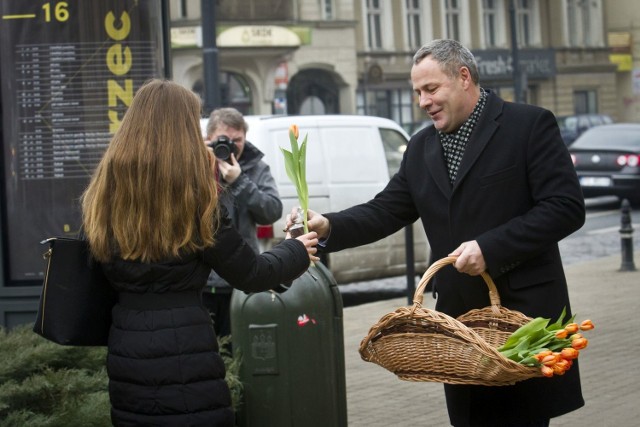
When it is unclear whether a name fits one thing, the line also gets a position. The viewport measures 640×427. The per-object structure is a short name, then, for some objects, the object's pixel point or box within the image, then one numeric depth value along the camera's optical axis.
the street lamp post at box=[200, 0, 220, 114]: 12.67
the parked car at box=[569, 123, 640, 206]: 21.70
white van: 11.98
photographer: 7.03
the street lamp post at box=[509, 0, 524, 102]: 35.97
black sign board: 7.15
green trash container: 5.98
